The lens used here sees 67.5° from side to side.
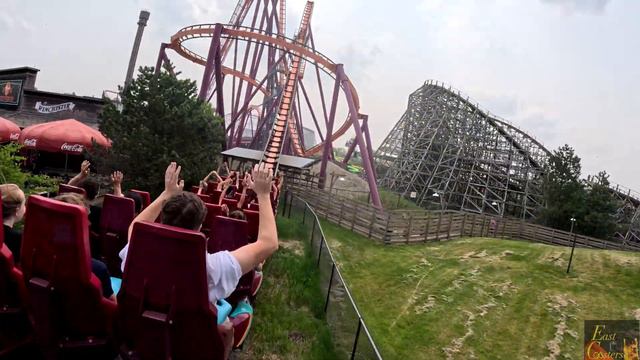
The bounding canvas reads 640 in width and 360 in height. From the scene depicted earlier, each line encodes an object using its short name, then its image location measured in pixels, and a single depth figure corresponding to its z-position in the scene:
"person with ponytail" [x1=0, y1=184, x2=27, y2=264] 2.56
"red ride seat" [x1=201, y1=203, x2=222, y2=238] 4.96
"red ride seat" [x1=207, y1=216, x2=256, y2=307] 3.52
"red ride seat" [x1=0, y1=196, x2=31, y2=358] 2.30
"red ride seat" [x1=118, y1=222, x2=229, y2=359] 1.89
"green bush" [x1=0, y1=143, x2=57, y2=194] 6.57
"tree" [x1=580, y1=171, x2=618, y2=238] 24.88
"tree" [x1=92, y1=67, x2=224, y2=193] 12.36
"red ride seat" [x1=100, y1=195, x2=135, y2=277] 3.79
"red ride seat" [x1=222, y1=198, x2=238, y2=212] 5.80
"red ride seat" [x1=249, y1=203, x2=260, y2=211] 5.81
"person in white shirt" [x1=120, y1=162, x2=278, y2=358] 2.06
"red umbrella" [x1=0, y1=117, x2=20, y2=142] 12.64
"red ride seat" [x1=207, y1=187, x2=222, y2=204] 6.94
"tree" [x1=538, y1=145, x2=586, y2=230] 25.44
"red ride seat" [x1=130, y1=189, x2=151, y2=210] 4.94
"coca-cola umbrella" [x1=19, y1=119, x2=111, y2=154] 11.79
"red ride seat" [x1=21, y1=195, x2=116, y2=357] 2.00
